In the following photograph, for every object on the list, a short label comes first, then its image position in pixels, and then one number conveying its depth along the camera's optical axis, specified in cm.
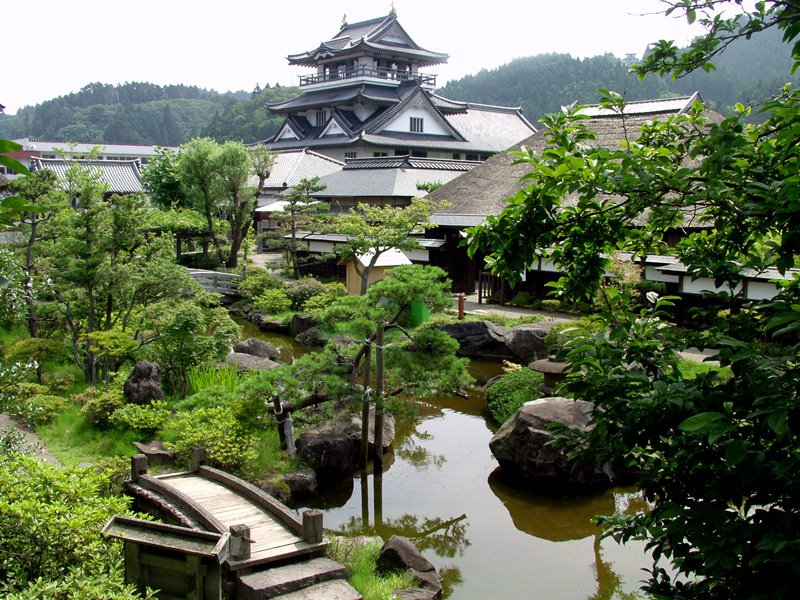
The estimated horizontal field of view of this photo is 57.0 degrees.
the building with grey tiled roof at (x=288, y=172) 3941
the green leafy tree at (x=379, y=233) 2022
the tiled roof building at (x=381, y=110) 4462
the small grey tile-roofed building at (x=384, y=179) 3325
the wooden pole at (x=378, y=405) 1098
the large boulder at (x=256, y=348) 1648
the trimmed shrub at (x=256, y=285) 2416
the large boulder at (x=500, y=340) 1692
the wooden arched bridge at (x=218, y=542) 568
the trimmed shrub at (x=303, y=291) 2280
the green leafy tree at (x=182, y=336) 1273
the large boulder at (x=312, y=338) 1953
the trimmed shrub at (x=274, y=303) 2264
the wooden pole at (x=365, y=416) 1109
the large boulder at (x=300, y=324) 2053
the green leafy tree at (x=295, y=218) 2650
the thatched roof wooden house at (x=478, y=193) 2403
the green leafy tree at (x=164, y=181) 3409
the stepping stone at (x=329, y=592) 713
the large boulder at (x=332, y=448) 1084
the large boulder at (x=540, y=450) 1065
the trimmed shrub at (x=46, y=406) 1105
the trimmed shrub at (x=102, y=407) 1121
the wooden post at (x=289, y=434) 1084
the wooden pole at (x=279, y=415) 1097
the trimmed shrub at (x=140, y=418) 1095
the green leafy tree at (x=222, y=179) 2789
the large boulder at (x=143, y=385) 1148
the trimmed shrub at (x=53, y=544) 513
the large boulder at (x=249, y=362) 1439
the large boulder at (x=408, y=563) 790
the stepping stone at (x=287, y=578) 706
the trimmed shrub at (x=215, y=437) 1008
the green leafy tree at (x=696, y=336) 267
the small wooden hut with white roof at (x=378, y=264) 2131
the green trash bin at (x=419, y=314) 1906
